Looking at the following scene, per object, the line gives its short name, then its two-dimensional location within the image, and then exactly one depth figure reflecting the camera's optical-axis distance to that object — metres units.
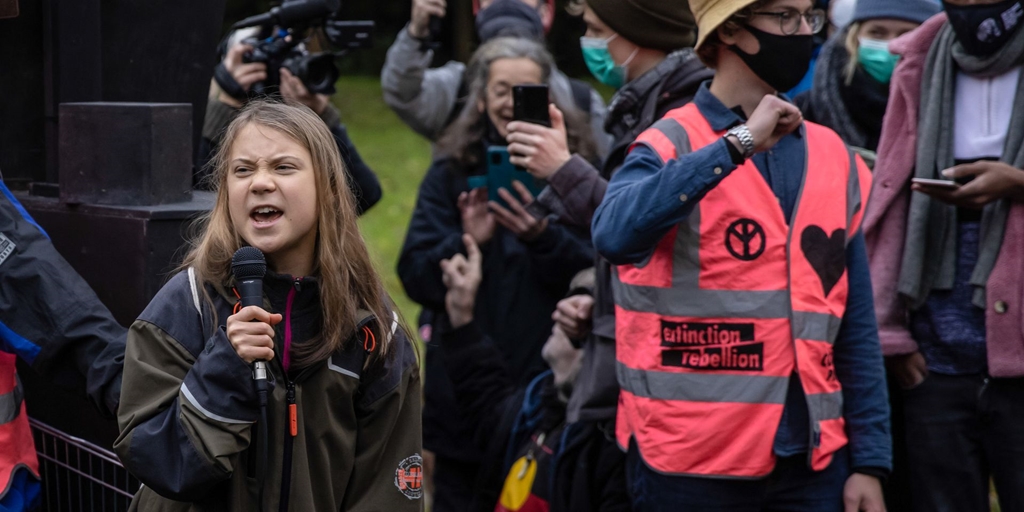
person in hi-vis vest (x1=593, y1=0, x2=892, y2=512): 5.97
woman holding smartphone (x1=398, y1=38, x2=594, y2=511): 8.96
